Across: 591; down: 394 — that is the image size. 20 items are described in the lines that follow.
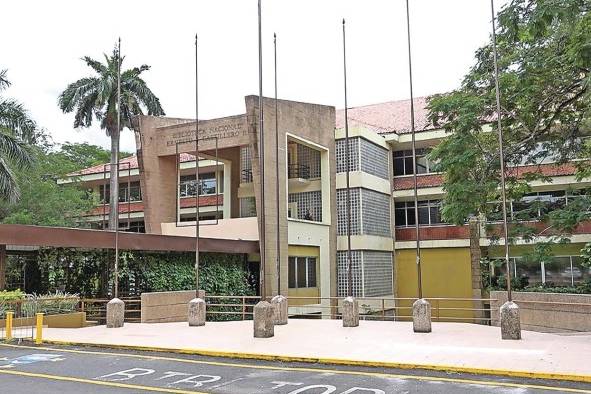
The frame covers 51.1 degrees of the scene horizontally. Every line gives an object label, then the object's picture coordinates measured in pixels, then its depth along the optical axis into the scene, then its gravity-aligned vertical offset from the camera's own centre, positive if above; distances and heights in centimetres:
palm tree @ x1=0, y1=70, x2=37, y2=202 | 2692 +594
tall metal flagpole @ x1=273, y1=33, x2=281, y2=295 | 2024 +443
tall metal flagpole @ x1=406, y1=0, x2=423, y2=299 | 1878 +649
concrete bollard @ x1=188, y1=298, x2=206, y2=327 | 1975 -130
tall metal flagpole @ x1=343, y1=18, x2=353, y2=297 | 2082 +711
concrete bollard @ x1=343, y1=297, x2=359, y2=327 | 1906 -132
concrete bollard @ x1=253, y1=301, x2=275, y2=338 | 1598 -124
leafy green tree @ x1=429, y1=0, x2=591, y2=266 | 1923 +494
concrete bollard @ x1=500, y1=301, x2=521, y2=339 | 1508 -128
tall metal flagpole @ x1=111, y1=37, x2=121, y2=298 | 1952 +74
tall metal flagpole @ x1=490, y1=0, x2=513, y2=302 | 1511 +280
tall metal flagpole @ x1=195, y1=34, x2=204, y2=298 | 2316 +721
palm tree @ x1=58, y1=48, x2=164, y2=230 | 3991 +1142
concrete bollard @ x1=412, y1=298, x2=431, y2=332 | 1708 -128
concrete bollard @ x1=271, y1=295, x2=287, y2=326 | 2000 -126
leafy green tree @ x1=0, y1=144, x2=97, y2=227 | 3612 +425
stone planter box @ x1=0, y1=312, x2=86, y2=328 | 1864 -142
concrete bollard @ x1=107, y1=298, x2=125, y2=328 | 1934 -123
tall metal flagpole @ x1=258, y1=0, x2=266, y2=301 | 1639 +314
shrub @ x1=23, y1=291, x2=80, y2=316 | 1916 -92
